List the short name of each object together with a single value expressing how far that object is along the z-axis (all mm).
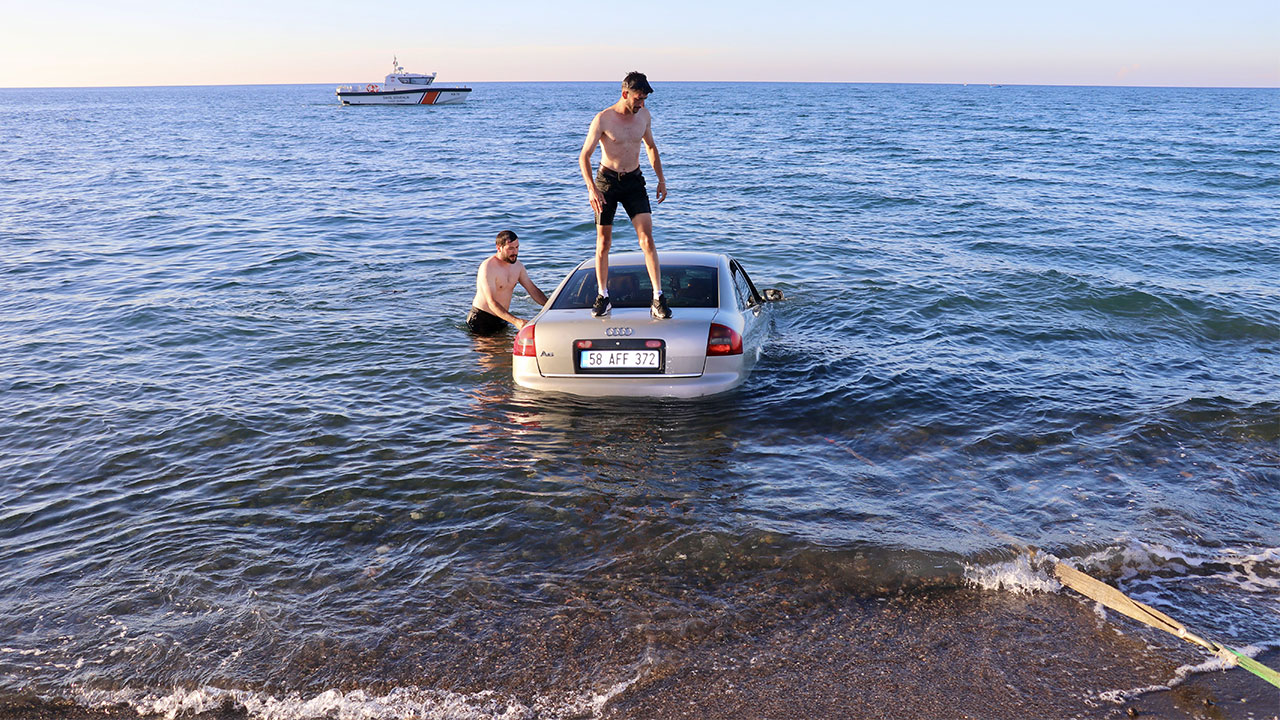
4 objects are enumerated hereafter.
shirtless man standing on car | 6820
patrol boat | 99188
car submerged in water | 6609
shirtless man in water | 9172
